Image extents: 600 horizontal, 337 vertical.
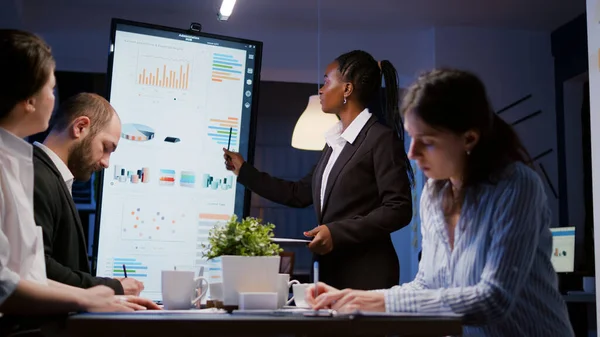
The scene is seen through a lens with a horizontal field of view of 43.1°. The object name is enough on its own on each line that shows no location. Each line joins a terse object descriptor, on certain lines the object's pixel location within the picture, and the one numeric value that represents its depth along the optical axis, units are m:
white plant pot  1.60
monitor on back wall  5.38
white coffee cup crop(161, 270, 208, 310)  1.82
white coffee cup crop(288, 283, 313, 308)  1.84
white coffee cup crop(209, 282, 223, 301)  1.76
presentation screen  3.19
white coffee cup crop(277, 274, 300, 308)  1.78
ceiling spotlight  4.85
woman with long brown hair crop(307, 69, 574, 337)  1.53
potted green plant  1.60
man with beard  1.92
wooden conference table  1.27
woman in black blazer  2.77
